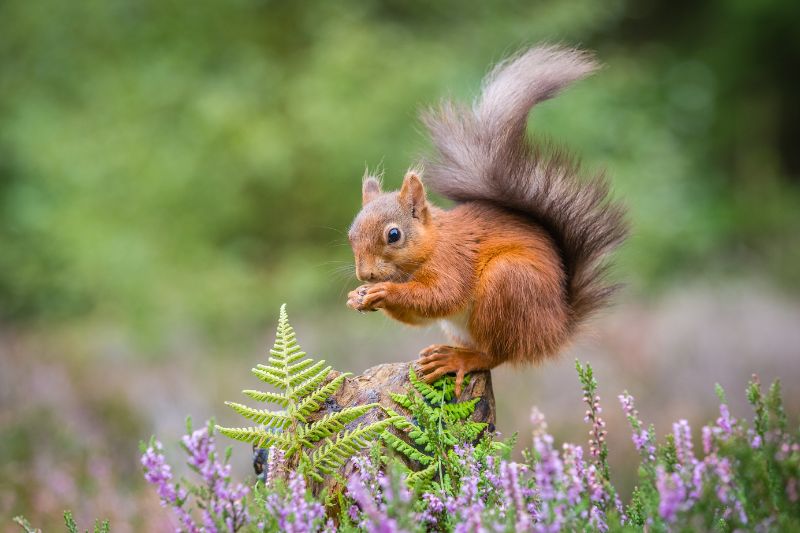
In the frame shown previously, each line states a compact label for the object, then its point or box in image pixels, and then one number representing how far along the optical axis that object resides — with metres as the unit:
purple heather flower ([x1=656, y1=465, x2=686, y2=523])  3.01
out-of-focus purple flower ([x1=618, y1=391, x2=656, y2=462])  3.09
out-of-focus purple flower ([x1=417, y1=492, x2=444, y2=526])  3.10
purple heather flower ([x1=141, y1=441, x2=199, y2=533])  3.05
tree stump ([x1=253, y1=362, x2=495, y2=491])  3.17
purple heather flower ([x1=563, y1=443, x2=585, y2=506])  3.04
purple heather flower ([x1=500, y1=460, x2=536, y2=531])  3.04
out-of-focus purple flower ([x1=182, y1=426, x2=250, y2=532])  3.04
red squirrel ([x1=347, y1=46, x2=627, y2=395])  3.21
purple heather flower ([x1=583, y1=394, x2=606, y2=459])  3.09
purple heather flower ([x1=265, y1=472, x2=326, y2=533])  3.05
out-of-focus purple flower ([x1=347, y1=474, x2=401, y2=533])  3.01
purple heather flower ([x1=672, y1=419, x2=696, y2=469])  3.07
